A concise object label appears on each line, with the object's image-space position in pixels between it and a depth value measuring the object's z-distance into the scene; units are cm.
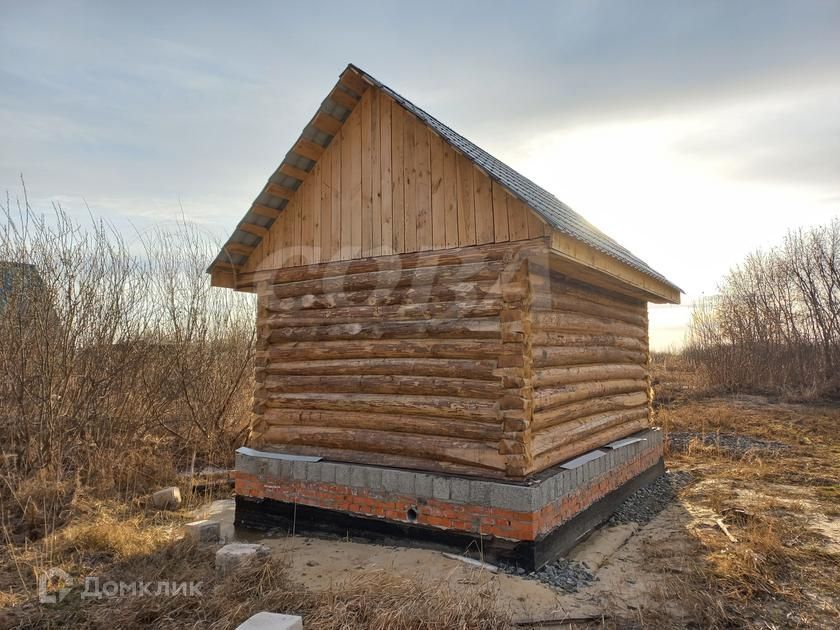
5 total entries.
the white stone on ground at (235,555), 519
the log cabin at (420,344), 571
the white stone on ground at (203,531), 642
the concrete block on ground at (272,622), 363
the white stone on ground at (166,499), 816
